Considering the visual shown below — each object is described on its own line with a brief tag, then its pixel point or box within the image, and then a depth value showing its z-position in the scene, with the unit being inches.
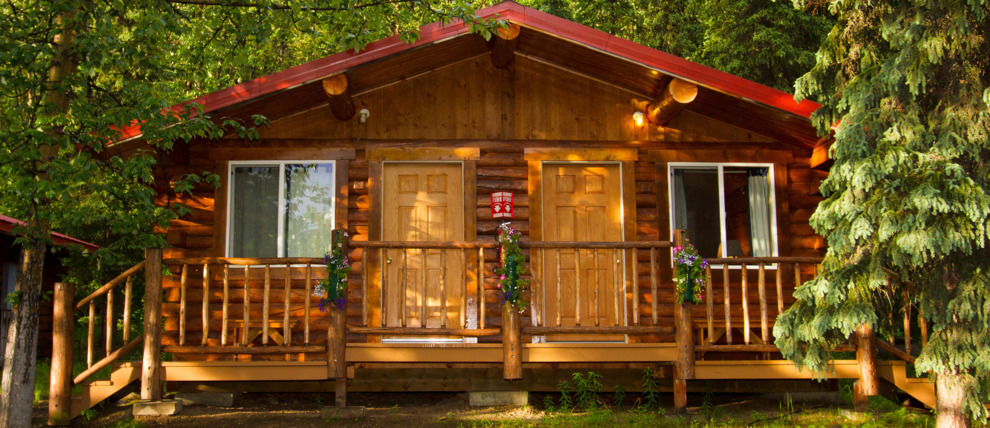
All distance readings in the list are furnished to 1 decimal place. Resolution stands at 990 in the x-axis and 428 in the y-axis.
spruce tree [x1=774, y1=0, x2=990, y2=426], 220.2
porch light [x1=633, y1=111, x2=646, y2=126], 341.1
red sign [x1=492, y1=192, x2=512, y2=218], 335.3
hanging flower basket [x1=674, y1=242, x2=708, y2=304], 276.7
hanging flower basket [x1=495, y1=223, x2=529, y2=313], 274.8
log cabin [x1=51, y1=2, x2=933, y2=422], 328.5
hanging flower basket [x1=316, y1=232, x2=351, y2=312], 270.2
